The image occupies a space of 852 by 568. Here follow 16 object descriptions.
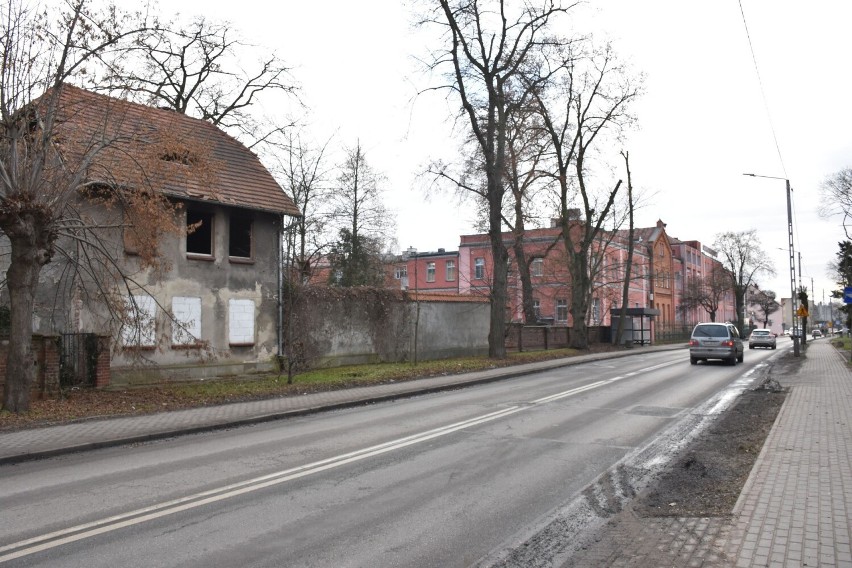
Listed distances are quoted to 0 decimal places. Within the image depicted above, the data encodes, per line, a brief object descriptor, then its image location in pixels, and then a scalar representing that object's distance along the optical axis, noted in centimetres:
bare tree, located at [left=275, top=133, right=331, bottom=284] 3528
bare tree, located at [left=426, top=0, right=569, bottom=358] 2559
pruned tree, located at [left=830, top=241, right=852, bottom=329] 3281
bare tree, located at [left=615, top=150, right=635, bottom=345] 3994
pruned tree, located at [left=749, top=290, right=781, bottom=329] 9896
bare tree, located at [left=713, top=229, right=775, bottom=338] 7931
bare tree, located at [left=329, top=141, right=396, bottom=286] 3869
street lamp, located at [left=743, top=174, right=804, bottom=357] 2958
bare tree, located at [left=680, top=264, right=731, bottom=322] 7775
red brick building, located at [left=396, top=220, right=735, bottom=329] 5122
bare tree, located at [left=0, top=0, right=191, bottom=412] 1212
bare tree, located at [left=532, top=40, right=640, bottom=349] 3369
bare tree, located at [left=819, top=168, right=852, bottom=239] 3488
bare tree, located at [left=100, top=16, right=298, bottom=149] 2499
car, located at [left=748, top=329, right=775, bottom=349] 4662
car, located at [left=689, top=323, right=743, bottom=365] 2625
